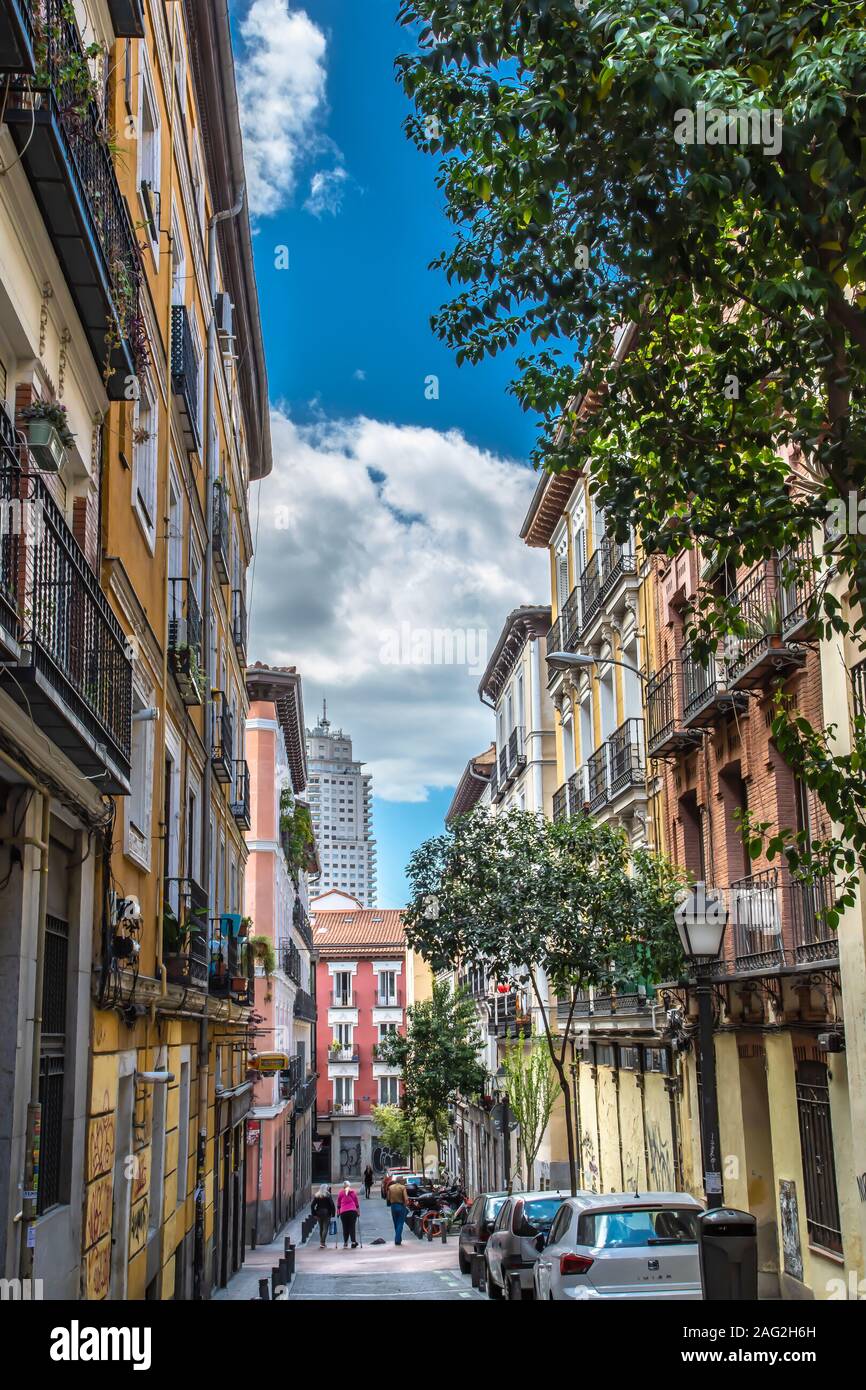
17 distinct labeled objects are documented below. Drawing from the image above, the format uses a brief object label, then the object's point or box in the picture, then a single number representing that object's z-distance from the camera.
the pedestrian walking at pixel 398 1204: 34.56
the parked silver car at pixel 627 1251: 13.05
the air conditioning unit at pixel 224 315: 27.31
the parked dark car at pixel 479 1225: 23.33
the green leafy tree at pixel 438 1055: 49.59
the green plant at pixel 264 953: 38.22
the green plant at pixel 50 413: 8.75
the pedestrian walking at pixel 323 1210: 35.50
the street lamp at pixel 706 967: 12.04
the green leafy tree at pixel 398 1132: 66.78
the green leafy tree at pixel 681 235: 8.81
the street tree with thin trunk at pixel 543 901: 23.61
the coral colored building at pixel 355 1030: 86.44
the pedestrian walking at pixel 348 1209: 34.34
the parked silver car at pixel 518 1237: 18.67
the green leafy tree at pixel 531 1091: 33.50
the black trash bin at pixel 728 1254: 10.14
